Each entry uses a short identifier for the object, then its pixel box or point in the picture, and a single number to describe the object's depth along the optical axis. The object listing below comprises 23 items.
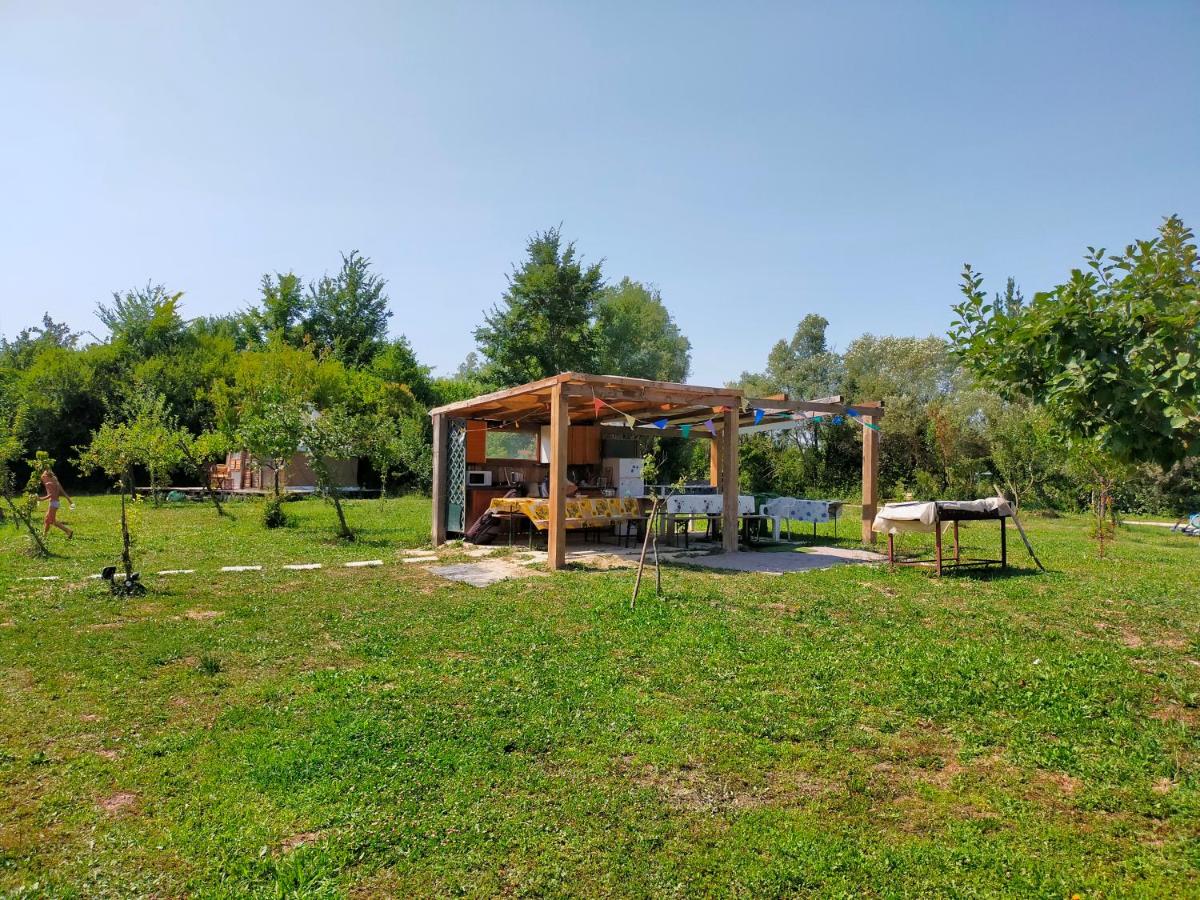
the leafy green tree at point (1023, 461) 20.91
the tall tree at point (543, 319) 29.06
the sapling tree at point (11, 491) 10.18
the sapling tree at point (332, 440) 13.10
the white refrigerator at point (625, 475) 14.82
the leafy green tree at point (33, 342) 34.91
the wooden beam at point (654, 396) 9.98
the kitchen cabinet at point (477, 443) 13.48
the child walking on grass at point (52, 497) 12.34
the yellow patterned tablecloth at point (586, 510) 10.99
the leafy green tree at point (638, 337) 35.12
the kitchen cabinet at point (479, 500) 13.37
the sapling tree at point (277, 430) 12.98
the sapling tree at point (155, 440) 18.09
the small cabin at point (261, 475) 27.72
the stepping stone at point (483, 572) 8.96
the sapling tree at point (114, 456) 7.70
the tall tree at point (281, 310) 37.62
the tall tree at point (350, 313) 38.09
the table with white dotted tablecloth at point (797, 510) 12.40
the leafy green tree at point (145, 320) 33.91
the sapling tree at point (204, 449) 20.30
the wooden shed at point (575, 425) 9.87
